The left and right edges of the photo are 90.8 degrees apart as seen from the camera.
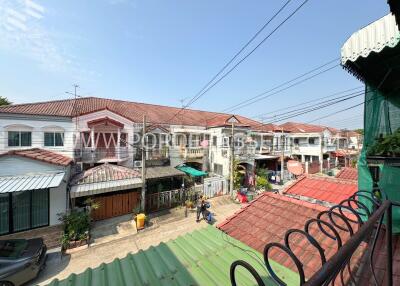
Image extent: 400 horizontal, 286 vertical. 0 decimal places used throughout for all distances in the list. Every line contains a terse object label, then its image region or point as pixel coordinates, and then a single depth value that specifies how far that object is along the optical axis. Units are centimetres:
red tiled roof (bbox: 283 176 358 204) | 885
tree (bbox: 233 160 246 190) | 1804
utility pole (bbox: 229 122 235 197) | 1670
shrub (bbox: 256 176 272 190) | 1976
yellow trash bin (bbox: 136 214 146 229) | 1159
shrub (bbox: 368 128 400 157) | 307
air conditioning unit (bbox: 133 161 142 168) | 1717
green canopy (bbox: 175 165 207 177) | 1698
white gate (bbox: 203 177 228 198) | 1695
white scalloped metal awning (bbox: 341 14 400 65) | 265
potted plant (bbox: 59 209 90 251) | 992
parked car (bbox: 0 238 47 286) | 684
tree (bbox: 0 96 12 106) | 2733
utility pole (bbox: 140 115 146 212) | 1276
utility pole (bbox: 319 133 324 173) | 2767
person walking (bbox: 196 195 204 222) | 1286
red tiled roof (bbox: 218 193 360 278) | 390
